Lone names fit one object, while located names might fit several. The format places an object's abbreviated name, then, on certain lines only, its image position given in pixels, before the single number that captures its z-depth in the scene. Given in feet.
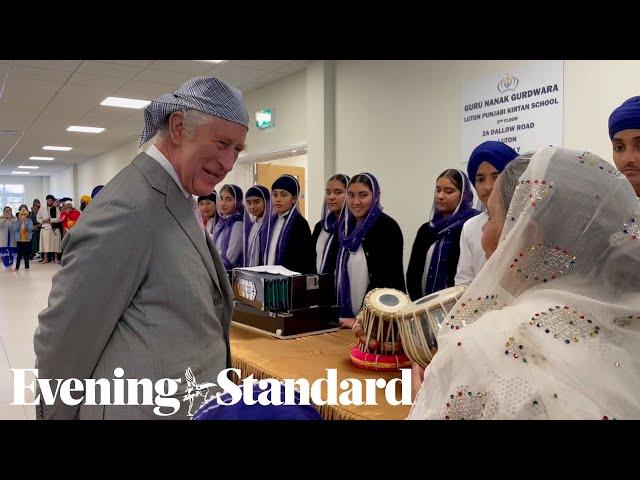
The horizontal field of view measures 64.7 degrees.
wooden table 4.80
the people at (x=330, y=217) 11.76
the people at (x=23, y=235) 38.91
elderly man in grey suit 3.58
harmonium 7.43
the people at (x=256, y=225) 14.56
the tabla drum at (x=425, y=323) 5.07
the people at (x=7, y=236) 41.91
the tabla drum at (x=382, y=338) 5.80
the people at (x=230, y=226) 15.92
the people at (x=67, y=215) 41.93
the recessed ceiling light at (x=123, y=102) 25.89
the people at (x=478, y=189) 8.17
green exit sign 23.09
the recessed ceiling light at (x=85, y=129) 34.27
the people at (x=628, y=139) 6.56
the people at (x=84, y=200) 28.76
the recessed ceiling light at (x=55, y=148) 43.70
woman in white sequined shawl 2.65
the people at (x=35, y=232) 49.85
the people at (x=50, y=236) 45.68
